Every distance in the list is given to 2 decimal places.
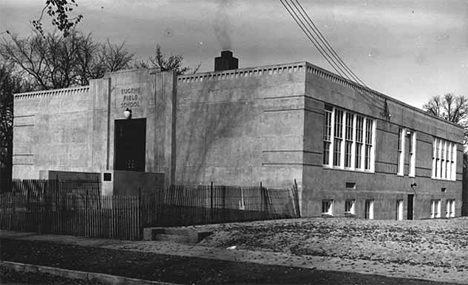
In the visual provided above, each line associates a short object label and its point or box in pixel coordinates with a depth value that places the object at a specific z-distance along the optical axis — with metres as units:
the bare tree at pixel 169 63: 62.56
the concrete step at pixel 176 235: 16.39
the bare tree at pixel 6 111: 50.00
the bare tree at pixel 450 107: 70.62
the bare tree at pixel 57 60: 54.91
